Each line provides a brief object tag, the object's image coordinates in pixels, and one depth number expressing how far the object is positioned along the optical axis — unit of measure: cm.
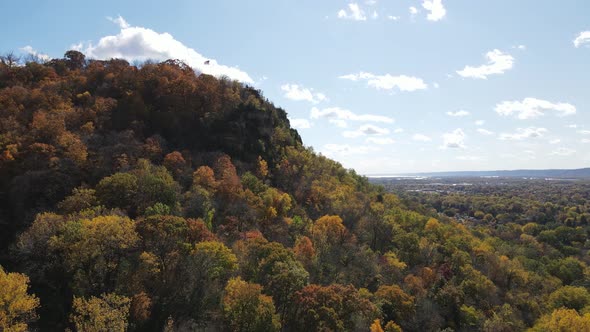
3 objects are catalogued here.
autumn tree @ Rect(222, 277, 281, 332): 4047
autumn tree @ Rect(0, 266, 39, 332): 3307
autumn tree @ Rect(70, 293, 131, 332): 3284
